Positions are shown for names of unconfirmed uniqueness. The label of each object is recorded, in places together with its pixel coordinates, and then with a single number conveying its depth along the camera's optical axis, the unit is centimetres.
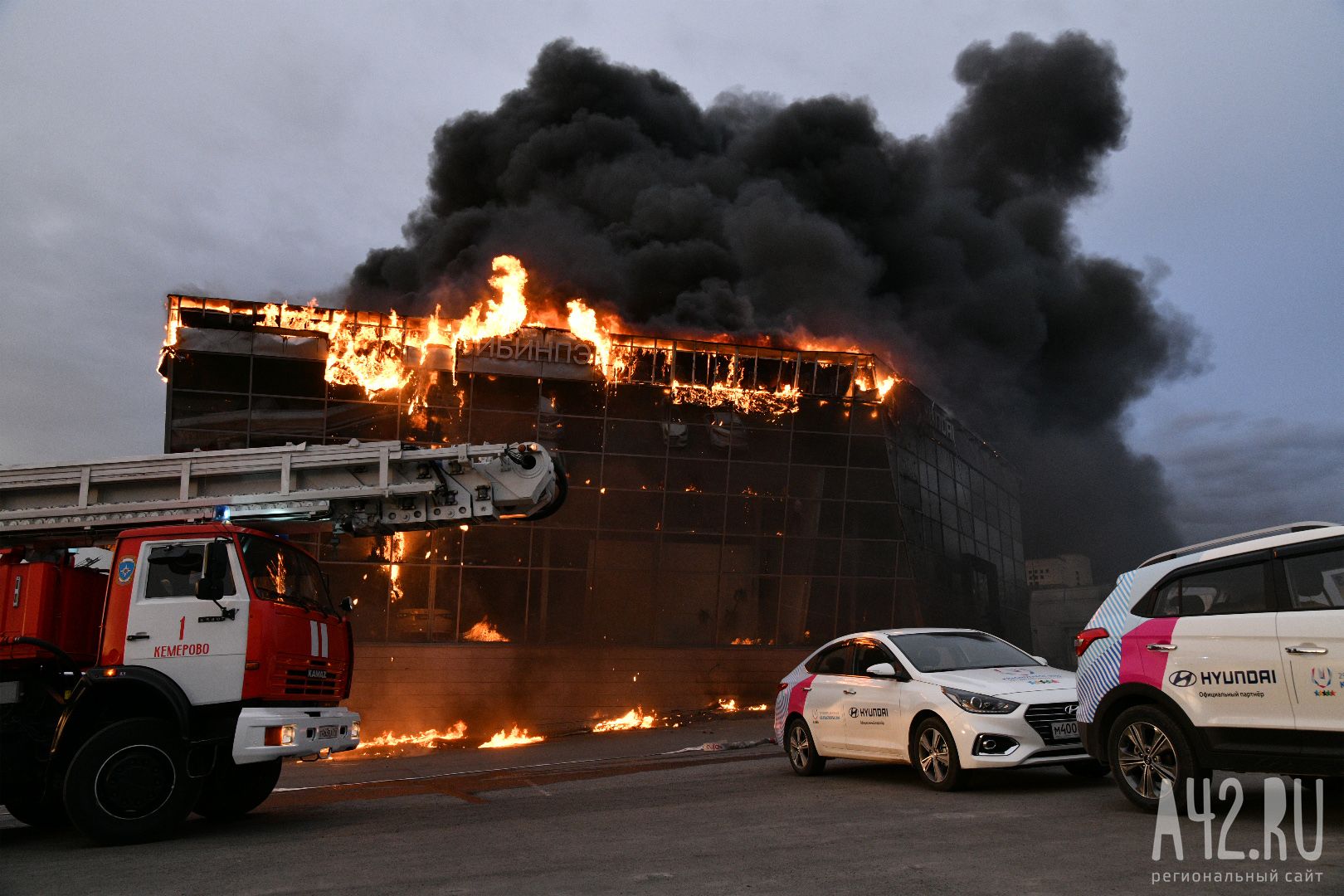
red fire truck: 741
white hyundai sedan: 765
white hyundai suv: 555
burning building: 2397
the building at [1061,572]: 5044
